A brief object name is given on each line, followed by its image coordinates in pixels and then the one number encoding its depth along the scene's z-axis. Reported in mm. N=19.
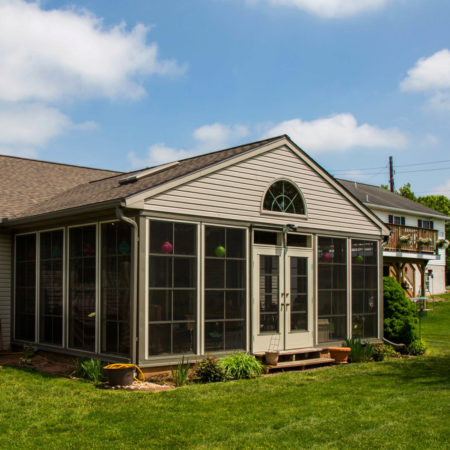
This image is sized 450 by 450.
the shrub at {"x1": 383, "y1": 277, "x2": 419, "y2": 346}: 13391
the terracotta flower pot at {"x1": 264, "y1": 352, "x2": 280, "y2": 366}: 10383
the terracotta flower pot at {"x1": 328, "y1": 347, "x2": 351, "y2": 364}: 11499
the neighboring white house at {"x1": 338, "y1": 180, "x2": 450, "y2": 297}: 26781
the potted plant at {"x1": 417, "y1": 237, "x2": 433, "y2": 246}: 27859
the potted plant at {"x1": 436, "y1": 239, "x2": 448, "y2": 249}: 29512
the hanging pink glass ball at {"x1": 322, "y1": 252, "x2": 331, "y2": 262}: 12102
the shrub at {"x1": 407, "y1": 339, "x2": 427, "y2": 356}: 13016
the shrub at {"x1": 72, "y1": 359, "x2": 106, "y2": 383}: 8766
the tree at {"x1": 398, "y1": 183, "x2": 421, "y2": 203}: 52250
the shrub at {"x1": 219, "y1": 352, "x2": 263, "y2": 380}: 9328
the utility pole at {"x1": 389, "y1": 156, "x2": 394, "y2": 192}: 40594
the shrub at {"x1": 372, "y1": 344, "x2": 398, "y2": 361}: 12070
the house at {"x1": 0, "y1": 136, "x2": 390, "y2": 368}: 9266
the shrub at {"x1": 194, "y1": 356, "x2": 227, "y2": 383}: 9094
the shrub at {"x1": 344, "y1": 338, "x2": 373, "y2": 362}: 11797
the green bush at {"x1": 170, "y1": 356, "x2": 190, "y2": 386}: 8719
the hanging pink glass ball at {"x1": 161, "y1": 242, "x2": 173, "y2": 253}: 9320
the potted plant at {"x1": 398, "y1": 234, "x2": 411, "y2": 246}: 26380
